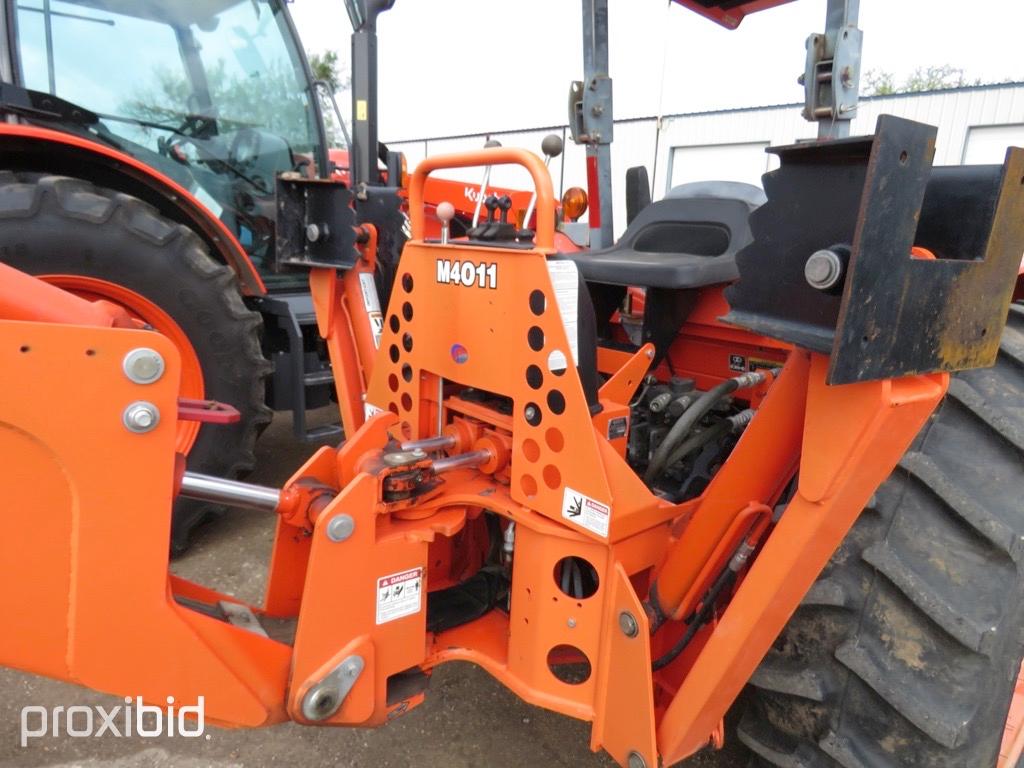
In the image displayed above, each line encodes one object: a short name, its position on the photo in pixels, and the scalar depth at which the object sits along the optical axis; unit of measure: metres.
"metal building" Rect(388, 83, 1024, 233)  12.38
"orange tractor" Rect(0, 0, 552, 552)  2.52
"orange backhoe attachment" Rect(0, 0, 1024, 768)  1.02
